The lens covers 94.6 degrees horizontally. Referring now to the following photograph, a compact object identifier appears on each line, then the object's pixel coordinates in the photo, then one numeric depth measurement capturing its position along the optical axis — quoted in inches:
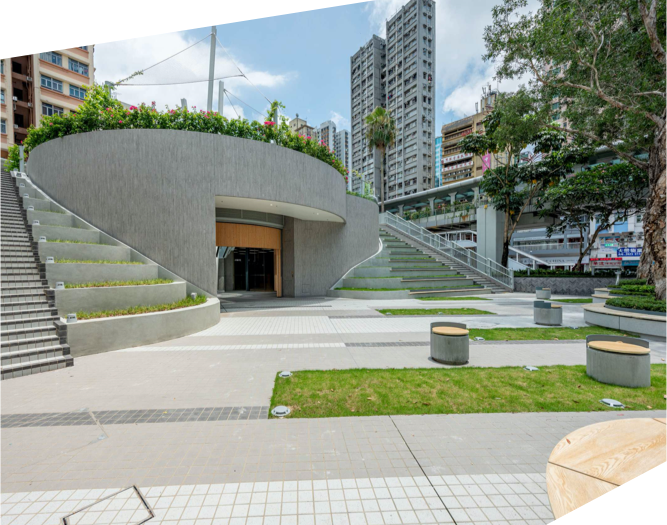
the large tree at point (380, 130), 1331.2
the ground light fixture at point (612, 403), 172.0
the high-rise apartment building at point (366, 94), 3248.0
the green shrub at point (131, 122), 474.9
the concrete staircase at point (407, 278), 719.7
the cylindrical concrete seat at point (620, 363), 199.5
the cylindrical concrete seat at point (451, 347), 247.9
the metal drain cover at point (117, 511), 96.3
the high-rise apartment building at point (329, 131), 4739.4
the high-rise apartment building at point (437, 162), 3334.4
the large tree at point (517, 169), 858.8
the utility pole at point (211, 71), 640.4
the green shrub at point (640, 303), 358.0
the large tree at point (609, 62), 416.5
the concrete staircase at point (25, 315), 232.7
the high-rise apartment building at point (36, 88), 1263.5
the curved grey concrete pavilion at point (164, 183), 451.8
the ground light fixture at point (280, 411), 163.2
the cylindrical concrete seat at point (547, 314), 406.3
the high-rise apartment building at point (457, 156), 2588.6
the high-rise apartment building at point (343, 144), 4811.3
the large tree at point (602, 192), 766.5
